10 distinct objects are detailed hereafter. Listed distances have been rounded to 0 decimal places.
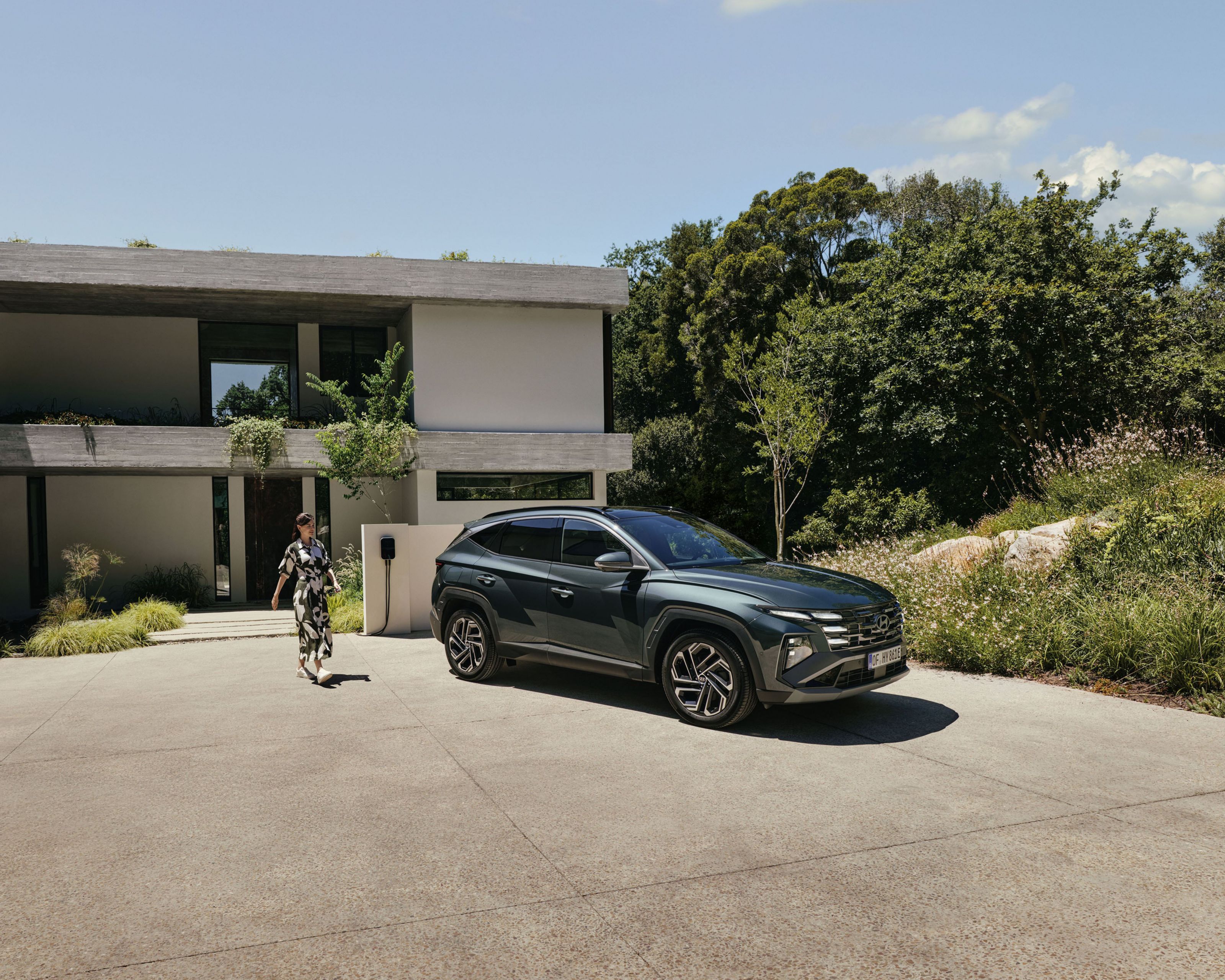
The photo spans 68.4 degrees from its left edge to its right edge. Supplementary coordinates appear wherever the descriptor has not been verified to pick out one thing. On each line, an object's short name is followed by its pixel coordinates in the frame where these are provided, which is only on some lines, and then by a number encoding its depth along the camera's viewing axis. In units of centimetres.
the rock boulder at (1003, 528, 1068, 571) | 1079
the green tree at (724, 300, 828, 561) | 2361
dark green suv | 685
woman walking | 954
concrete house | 1634
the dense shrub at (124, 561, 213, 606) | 1821
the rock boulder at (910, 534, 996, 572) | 1214
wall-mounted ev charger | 1334
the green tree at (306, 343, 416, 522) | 1597
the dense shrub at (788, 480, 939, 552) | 2566
